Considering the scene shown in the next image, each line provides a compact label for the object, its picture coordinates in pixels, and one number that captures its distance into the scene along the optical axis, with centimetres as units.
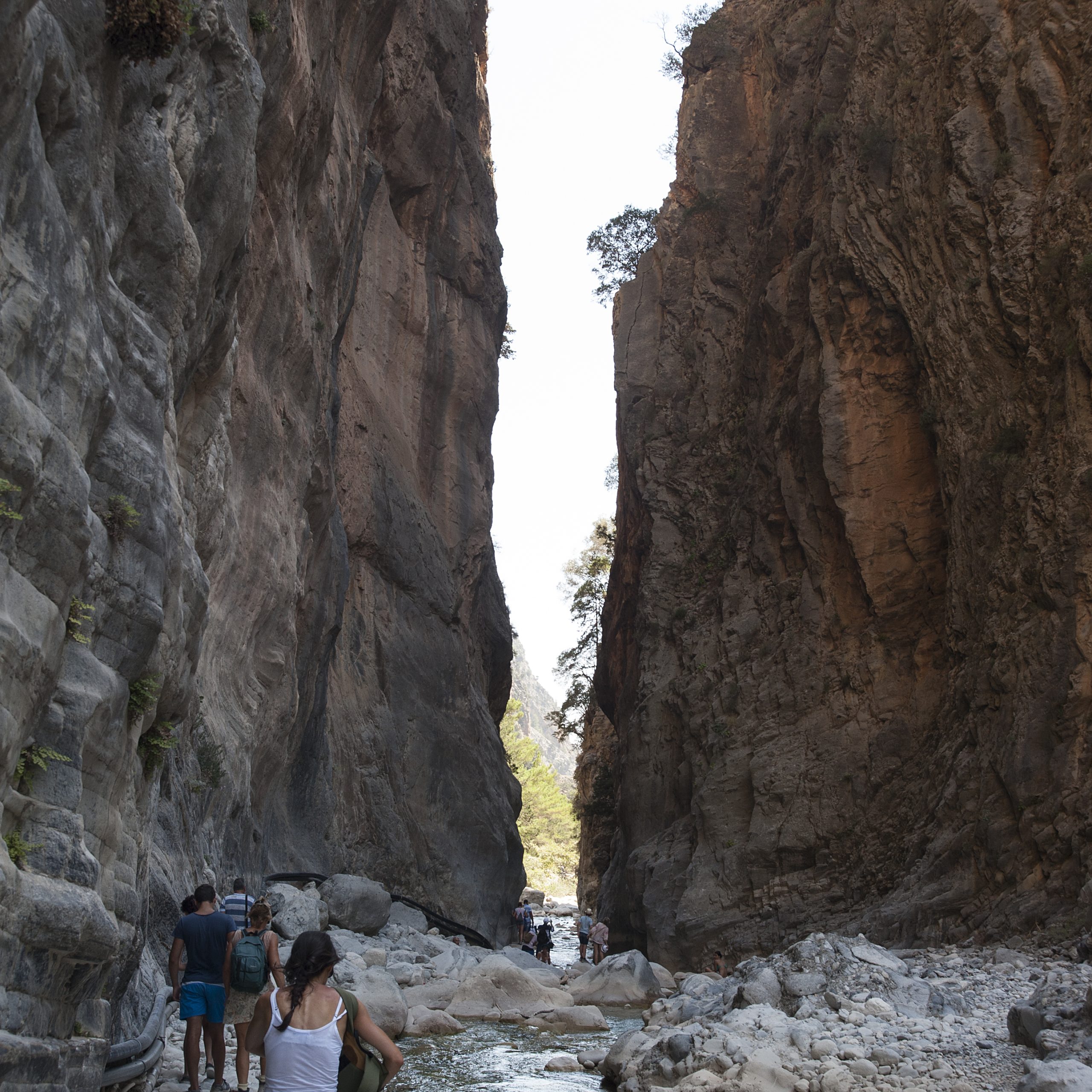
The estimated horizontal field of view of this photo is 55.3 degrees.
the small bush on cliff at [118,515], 698
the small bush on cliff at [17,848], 543
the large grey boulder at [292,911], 1409
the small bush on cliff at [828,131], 2431
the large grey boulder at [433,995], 1428
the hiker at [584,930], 2717
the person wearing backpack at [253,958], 691
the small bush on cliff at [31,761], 568
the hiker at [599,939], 2453
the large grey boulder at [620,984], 1702
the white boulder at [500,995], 1444
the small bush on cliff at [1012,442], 1694
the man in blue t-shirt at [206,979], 706
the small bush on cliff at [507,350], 4156
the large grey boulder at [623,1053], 1037
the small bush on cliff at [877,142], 2203
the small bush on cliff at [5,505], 523
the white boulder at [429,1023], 1241
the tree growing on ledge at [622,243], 3897
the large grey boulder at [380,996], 1191
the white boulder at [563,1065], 1106
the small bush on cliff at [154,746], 796
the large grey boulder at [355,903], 1733
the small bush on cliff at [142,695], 731
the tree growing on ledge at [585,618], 4181
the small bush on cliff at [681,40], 3784
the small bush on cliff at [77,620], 625
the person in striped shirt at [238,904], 902
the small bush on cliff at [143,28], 721
